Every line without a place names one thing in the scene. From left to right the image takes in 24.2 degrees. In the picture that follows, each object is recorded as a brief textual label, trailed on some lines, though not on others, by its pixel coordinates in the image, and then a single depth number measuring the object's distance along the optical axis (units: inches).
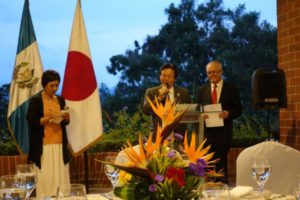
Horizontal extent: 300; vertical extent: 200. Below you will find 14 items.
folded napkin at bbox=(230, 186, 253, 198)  167.8
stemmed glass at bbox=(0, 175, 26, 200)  129.9
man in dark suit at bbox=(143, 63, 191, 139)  269.0
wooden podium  258.5
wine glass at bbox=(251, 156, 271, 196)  167.3
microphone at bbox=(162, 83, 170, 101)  259.0
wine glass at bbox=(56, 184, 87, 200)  126.7
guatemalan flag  286.6
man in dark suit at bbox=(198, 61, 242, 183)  283.7
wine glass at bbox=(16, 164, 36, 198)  151.8
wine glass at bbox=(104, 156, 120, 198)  168.5
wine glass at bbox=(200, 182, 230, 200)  123.8
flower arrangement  127.5
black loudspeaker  280.6
